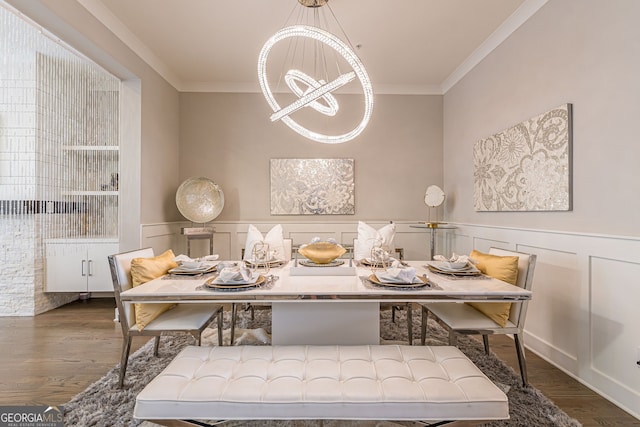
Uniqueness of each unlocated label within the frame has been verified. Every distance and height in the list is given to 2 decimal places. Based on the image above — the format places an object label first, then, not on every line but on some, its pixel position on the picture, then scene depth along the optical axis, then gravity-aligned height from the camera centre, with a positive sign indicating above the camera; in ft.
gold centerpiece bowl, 6.93 -0.92
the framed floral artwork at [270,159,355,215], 14.23 +1.13
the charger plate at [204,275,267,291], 5.26 -1.29
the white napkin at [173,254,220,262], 7.07 -1.14
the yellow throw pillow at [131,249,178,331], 6.31 -1.35
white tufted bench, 3.92 -2.35
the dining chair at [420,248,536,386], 6.31 -2.32
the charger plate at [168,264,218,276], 6.47 -1.27
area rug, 5.43 -3.69
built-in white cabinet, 11.49 -2.07
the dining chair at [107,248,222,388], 6.31 -2.35
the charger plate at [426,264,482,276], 6.31 -1.25
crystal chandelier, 6.32 +5.30
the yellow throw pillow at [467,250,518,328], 6.39 -1.35
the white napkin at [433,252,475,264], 6.59 -1.06
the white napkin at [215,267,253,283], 5.40 -1.16
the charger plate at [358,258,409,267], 7.26 -1.26
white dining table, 5.00 -1.36
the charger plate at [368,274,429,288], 5.32 -1.27
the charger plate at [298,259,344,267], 7.05 -1.23
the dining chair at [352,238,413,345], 8.17 -3.20
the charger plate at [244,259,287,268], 7.39 -1.28
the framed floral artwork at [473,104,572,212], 7.36 +1.27
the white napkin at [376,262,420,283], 5.42 -1.16
